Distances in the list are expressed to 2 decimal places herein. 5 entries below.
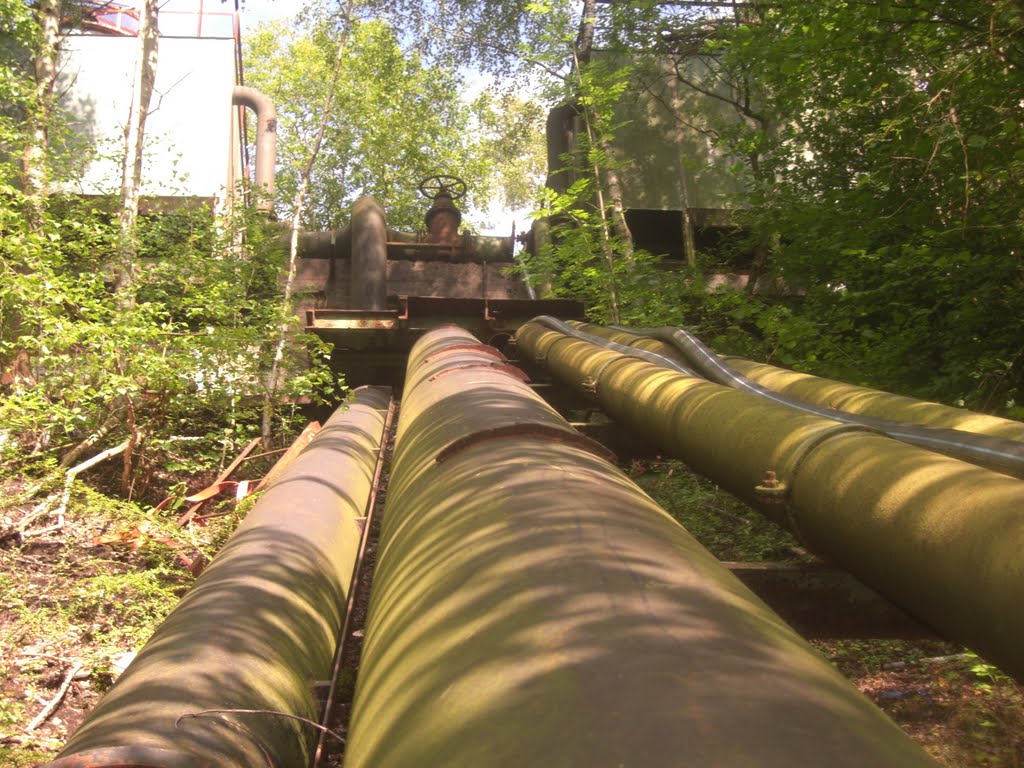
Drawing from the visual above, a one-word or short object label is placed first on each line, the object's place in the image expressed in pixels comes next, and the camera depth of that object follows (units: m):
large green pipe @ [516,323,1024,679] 1.62
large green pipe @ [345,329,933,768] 0.88
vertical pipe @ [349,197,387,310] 11.65
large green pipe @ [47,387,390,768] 1.87
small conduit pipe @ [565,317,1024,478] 2.28
